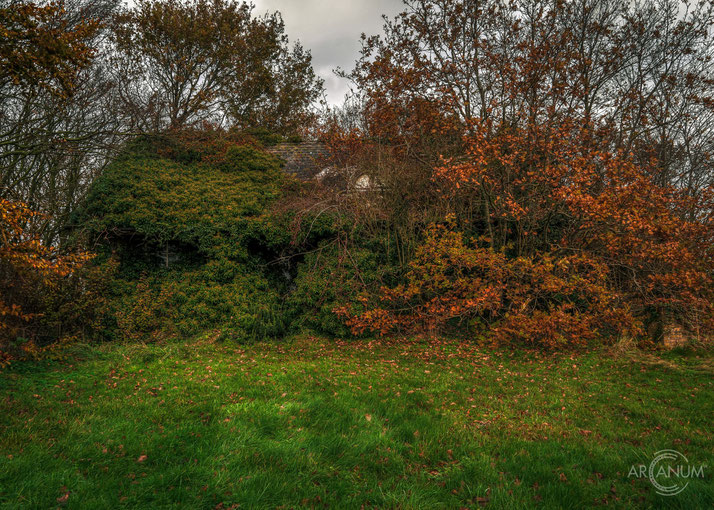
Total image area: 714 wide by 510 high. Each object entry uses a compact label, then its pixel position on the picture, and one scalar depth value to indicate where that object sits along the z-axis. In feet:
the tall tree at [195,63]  49.32
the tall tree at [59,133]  33.53
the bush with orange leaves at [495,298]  29.04
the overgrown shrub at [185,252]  31.68
